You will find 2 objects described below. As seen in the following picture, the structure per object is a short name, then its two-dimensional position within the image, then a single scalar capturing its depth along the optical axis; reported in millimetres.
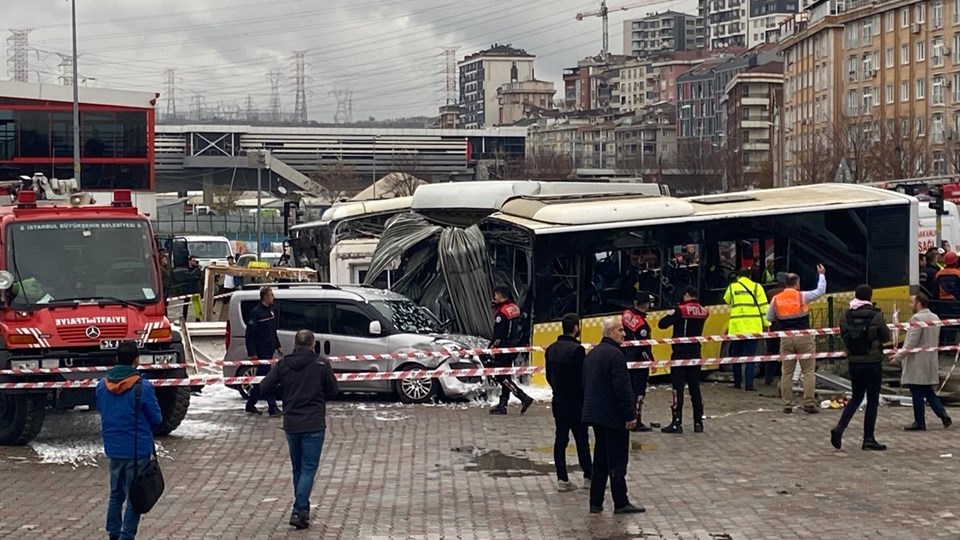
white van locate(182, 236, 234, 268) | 48094
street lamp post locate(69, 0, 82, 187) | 41938
